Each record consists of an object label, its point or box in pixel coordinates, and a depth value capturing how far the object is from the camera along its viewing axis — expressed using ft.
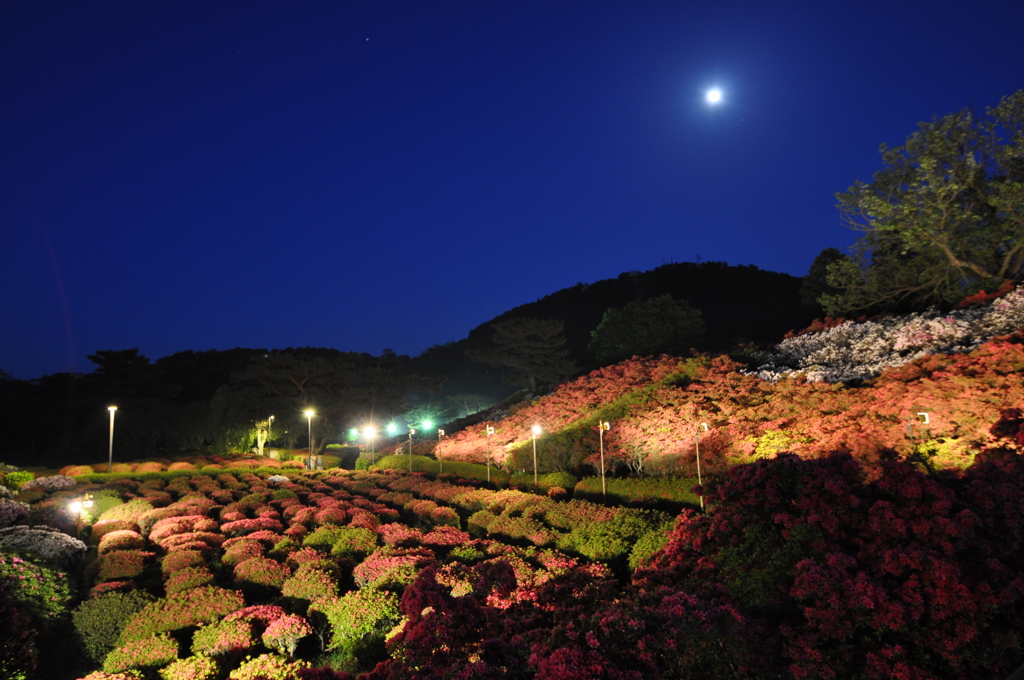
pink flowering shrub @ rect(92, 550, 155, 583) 23.30
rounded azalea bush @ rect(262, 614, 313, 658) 17.30
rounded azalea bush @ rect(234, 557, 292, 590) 21.83
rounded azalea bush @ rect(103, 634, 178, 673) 16.38
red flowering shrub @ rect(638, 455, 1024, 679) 11.05
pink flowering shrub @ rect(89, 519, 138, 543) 30.17
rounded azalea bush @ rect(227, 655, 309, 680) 15.43
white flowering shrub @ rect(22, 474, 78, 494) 43.62
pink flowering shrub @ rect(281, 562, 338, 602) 19.93
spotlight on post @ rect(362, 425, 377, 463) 91.29
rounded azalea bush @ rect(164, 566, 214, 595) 20.80
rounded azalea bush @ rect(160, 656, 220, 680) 15.49
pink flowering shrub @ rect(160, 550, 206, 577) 23.36
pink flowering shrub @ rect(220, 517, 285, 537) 30.42
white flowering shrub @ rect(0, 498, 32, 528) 30.89
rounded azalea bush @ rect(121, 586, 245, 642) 17.93
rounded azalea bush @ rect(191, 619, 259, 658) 17.02
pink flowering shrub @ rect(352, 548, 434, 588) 19.79
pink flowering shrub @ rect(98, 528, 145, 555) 26.58
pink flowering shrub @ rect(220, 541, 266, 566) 24.72
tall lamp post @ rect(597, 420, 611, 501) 32.55
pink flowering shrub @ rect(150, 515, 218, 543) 29.60
